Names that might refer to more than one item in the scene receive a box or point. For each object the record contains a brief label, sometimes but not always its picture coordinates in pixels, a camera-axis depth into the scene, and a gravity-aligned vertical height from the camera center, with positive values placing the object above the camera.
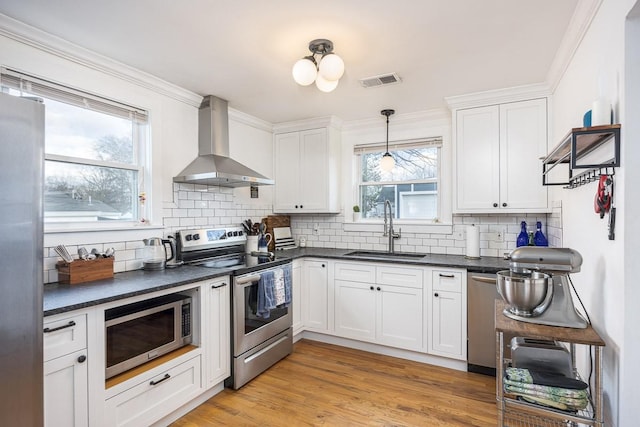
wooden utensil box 2.10 -0.36
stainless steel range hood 2.94 +0.57
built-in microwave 1.88 -0.71
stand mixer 1.60 -0.37
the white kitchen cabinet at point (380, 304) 3.10 -0.87
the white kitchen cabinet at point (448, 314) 2.91 -0.89
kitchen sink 3.59 -0.45
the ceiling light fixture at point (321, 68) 1.98 +0.86
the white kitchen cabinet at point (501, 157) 2.91 +0.50
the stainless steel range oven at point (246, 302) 2.62 -0.70
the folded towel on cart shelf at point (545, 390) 1.42 -0.77
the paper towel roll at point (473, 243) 3.23 -0.29
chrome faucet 3.72 -0.21
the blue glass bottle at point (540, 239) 2.94 -0.23
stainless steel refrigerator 1.22 -0.17
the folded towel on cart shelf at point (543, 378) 1.45 -0.75
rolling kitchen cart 1.38 -0.68
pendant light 3.45 +0.51
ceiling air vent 2.65 +1.07
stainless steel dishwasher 2.79 -0.92
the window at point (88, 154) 2.19 +0.44
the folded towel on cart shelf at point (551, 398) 1.42 -0.80
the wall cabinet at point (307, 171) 3.87 +0.50
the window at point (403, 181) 3.71 +0.36
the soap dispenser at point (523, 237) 3.03 -0.22
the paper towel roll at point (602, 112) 1.41 +0.42
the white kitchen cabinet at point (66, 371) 1.56 -0.75
